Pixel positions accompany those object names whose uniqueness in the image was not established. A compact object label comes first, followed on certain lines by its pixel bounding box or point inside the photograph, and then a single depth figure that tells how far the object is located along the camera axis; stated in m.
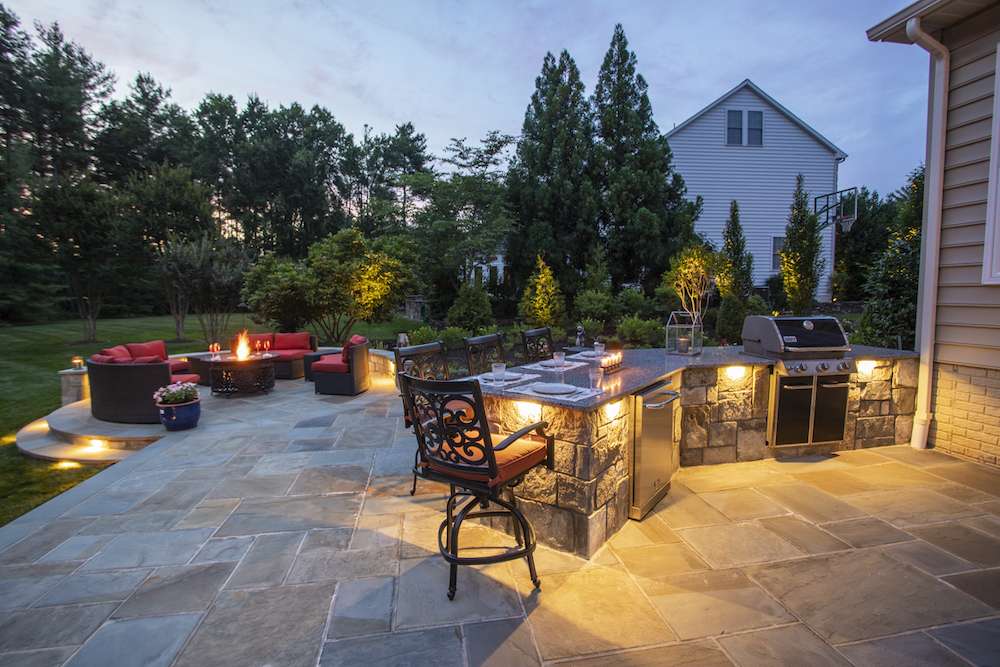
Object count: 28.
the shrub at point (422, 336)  9.23
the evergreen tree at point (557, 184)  13.55
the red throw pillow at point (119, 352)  5.93
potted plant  5.26
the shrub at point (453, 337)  9.48
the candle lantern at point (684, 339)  4.25
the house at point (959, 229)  3.71
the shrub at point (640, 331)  9.10
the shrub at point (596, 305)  11.14
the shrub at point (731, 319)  9.62
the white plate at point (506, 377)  3.19
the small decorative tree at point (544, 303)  11.05
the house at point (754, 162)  13.75
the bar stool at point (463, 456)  2.12
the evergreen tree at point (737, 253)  12.56
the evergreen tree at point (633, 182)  12.98
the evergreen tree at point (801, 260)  11.23
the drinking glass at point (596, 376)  2.98
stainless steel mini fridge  2.88
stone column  6.72
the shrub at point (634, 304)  11.42
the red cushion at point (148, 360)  5.81
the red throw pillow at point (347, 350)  6.88
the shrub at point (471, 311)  12.10
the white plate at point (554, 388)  2.71
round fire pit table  6.88
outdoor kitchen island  2.56
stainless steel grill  3.94
